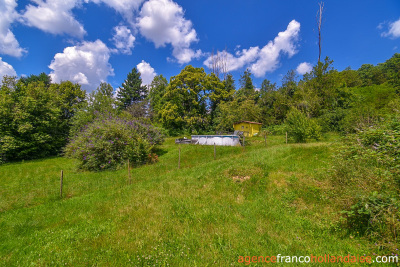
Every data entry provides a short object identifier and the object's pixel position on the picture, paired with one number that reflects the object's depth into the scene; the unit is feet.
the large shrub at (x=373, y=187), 8.23
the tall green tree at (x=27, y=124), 53.44
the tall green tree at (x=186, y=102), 93.97
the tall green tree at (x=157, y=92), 116.58
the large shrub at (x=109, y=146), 37.52
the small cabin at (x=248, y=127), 82.05
